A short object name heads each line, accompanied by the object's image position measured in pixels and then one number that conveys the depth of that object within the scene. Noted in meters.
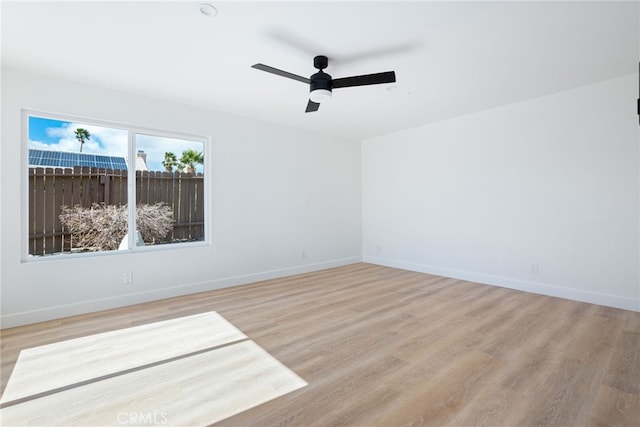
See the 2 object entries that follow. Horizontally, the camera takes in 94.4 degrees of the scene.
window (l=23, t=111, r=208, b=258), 3.17
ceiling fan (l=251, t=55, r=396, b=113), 2.56
